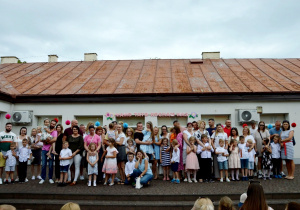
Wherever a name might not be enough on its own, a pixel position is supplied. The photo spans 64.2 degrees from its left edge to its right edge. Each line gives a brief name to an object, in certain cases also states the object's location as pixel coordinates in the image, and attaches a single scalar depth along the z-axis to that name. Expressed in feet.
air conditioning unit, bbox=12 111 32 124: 40.96
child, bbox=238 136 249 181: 27.12
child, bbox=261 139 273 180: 27.07
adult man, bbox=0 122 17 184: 27.30
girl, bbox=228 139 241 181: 26.71
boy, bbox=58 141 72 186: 25.02
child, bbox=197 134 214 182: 26.53
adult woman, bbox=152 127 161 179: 28.37
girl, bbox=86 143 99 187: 25.19
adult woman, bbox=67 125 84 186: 25.91
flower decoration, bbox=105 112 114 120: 41.16
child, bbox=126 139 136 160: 27.22
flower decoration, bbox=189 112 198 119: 40.55
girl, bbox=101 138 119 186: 25.34
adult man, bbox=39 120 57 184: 26.48
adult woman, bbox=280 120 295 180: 27.17
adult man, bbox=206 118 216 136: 28.99
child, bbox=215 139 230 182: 26.55
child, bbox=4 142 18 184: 26.02
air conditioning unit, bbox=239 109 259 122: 39.17
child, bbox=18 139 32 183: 26.48
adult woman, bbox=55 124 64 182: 26.25
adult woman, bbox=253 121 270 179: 28.32
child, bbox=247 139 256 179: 27.35
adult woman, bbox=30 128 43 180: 28.94
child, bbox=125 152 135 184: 25.51
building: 40.34
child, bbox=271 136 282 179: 27.86
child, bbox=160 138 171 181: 27.48
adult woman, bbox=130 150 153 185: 24.35
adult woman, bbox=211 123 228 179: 27.07
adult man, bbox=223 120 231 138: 29.40
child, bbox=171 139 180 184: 26.29
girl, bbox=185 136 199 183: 26.07
